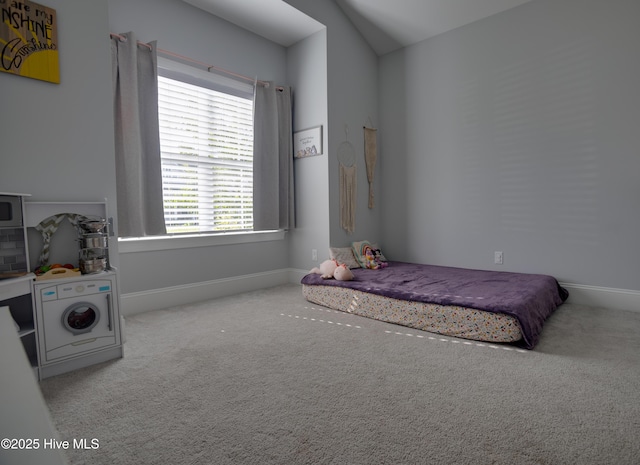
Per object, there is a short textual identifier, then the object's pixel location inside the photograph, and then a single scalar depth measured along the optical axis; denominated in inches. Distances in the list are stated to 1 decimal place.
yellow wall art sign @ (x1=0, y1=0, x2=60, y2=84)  75.2
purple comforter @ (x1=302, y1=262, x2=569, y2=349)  90.3
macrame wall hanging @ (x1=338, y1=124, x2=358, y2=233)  154.4
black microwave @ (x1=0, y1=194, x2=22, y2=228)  73.1
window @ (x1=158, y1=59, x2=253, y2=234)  127.4
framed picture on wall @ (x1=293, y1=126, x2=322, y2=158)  151.7
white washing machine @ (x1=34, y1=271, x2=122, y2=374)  74.4
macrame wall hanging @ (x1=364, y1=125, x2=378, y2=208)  165.2
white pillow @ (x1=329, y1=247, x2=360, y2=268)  143.6
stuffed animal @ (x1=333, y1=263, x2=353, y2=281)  125.3
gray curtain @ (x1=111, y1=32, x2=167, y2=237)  111.9
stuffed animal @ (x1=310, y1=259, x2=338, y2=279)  130.0
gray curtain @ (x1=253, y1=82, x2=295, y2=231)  151.2
